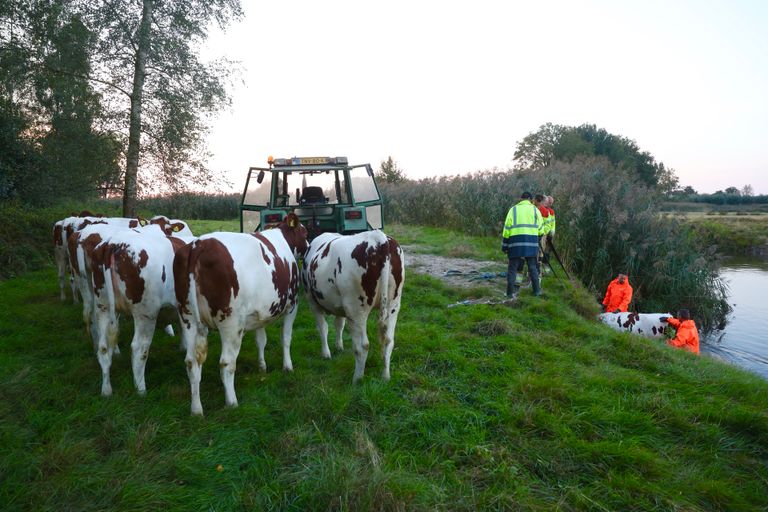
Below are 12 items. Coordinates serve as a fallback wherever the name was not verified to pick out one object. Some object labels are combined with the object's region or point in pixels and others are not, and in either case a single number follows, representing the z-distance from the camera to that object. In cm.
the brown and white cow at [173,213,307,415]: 376
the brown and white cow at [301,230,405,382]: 434
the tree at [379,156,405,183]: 3341
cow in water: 819
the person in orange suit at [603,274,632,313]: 936
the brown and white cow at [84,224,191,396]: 421
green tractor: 832
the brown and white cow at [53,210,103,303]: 768
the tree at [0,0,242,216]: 1034
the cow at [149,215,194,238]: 658
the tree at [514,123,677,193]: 4322
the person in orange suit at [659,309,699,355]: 782
